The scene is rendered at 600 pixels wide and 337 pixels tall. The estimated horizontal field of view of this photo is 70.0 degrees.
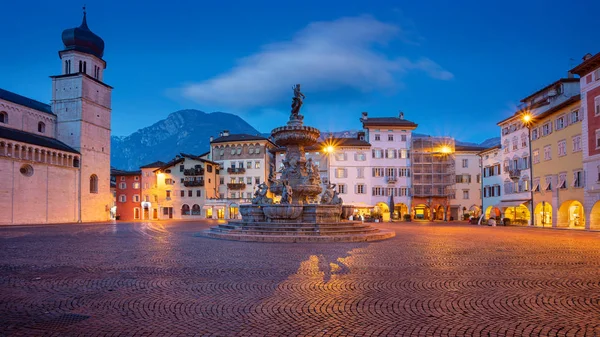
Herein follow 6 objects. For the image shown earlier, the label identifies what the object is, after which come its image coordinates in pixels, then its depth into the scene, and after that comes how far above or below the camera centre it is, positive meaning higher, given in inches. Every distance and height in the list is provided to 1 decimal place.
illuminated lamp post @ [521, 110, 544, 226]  1739.8 +239.8
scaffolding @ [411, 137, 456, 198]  2598.4 +124.5
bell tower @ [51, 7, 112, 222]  2345.0 +434.4
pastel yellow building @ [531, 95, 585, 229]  1430.9 +77.9
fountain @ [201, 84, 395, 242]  792.3 -43.1
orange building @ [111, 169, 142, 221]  3031.5 -35.1
